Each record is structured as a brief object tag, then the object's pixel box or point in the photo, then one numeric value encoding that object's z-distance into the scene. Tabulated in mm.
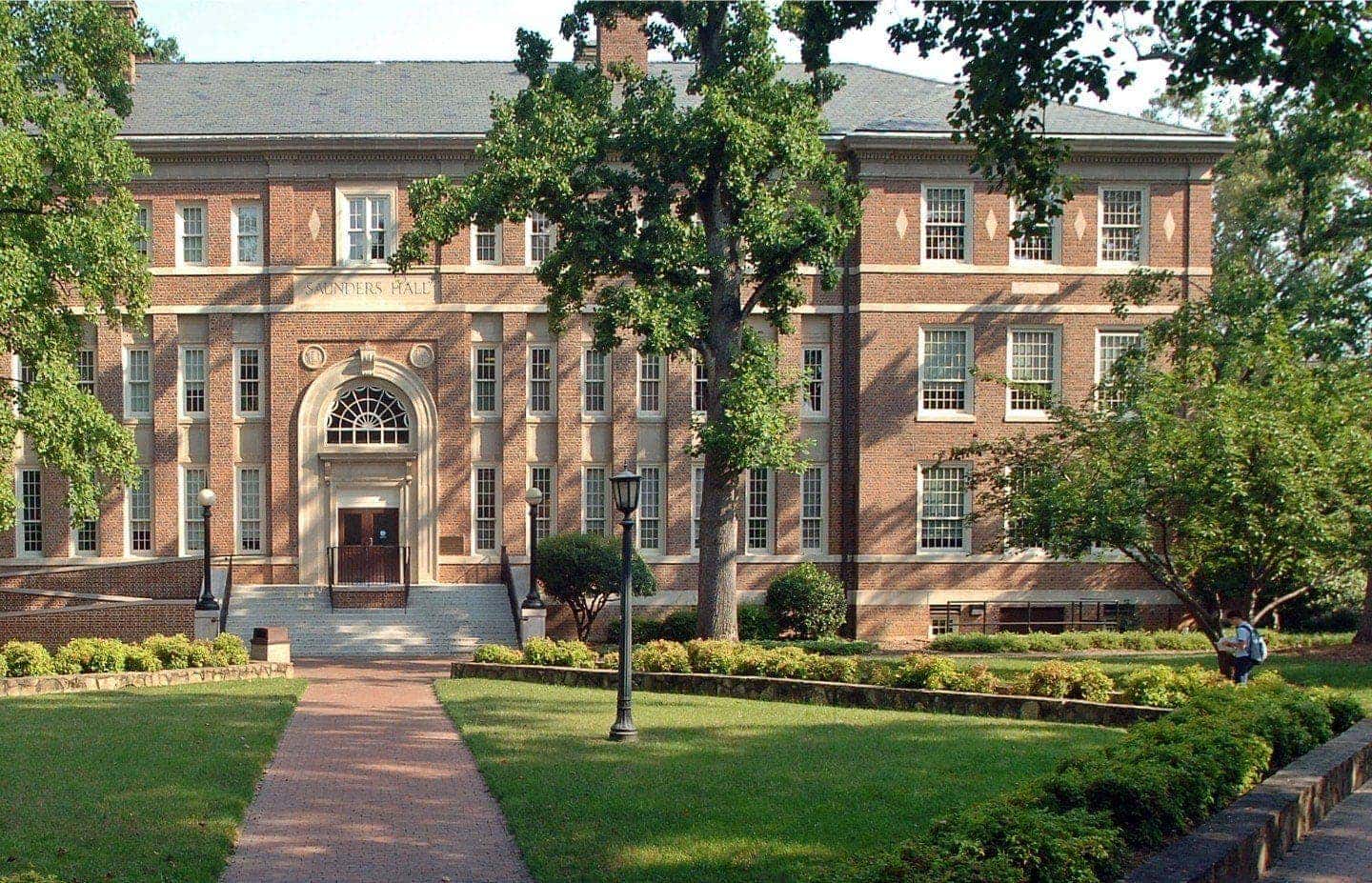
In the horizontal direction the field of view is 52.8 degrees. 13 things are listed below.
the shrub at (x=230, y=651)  22172
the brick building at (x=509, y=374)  31484
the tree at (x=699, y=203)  21359
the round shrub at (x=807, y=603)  30312
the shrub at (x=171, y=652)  21453
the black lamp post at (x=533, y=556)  26875
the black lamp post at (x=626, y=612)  14125
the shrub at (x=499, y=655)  21953
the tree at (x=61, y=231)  21422
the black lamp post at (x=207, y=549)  26812
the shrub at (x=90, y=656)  20188
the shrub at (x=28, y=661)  19719
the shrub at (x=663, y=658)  20125
